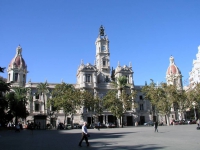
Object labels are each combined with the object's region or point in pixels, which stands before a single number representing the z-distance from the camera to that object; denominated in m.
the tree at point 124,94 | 61.41
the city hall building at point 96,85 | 70.19
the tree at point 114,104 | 59.44
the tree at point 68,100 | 56.72
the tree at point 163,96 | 63.00
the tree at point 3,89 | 31.81
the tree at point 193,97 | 65.25
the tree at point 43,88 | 67.08
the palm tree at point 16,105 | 54.81
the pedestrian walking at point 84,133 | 16.02
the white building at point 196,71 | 99.94
